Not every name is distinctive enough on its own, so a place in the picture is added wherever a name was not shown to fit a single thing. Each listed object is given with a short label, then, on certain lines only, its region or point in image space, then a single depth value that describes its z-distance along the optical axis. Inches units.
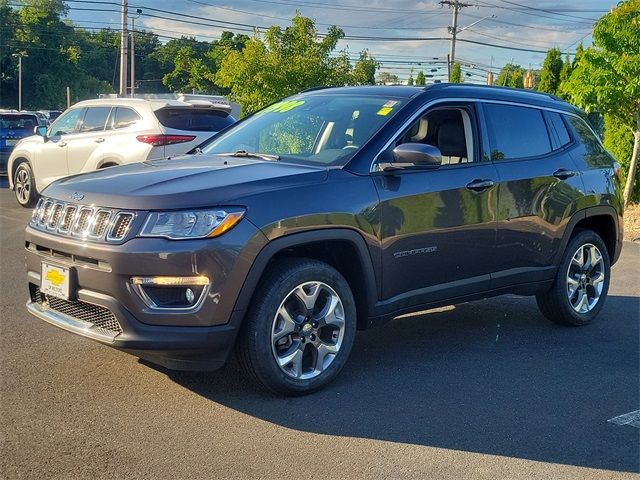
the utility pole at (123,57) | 1352.1
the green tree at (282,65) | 570.3
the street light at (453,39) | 1976.1
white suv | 429.4
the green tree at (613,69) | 484.1
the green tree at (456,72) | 1855.1
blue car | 763.4
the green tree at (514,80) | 1771.4
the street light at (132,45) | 2039.9
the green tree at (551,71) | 1321.4
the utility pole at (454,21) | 1995.6
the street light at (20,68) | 2509.5
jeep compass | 159.5
